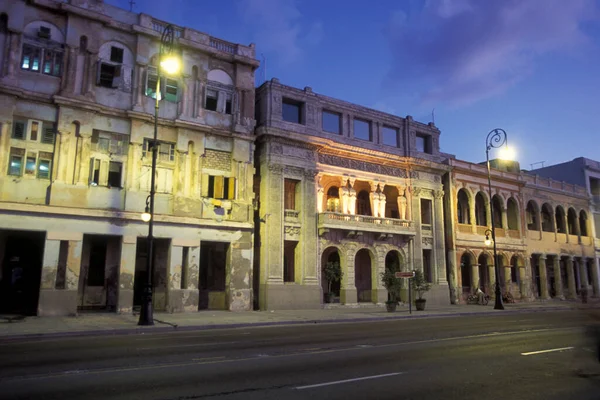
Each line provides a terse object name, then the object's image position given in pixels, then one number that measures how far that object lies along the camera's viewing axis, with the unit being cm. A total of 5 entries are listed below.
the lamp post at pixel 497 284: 2931
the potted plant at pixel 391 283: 2934
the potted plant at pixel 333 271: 3038
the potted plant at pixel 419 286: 2944
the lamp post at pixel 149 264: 1744
